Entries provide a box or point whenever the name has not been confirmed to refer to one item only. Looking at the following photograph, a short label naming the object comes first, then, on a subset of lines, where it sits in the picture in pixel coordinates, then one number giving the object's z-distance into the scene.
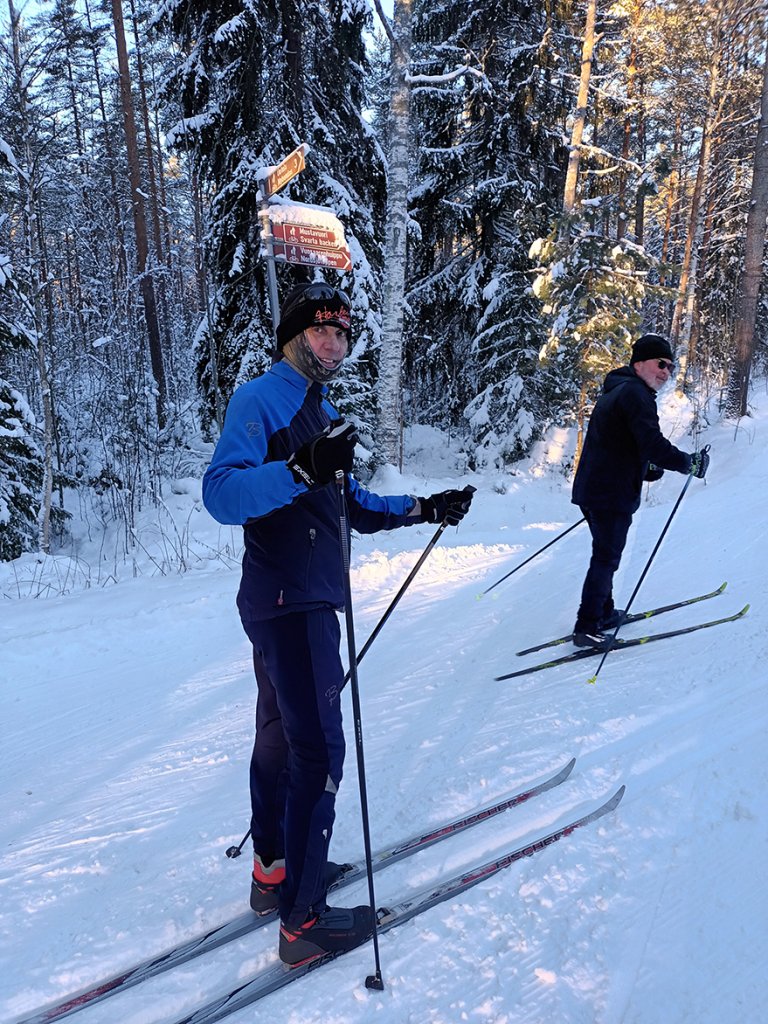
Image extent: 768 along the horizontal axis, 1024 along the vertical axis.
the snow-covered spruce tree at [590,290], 10.45
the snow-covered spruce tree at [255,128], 8.44
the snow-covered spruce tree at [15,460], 8.07
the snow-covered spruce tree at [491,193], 12.23
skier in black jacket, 4.23
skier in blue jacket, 1.97
